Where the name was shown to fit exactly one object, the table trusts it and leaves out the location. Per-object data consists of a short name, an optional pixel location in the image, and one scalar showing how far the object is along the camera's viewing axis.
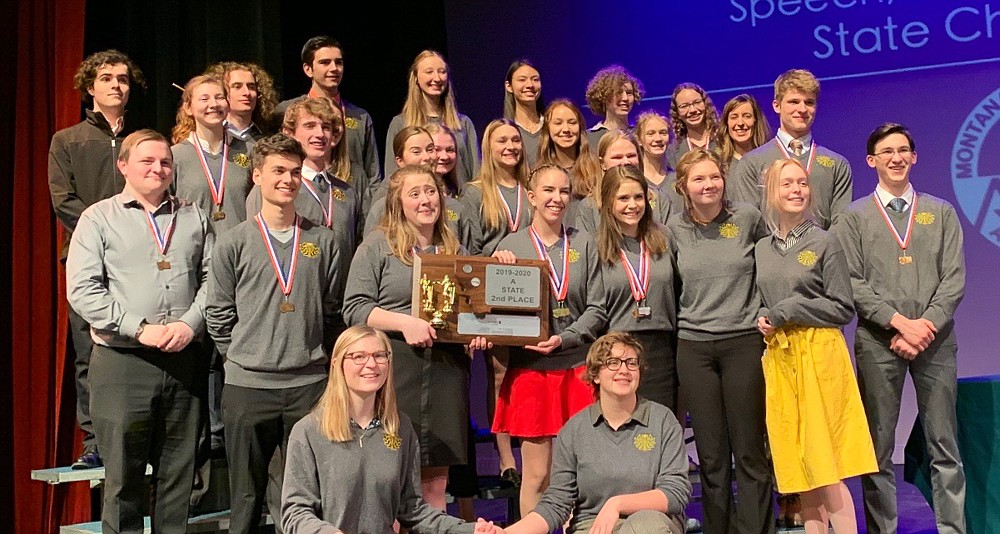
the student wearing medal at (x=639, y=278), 4.82
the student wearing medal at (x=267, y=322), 4.44
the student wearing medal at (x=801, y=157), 5.54
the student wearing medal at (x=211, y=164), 5.22
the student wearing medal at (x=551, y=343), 4.77
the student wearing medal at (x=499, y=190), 5.28
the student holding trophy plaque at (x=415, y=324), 4.56
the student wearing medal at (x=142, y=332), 4.43
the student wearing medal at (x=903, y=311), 4.89
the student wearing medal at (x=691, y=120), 6.15
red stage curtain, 6.42
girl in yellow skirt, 4.67
